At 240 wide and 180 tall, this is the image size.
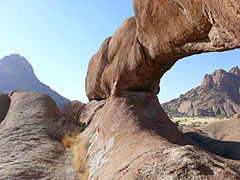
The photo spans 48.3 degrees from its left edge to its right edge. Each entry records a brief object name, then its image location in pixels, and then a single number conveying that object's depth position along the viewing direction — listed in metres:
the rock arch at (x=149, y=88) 5.17
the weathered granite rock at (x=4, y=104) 18.96
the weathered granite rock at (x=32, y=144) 9.39
